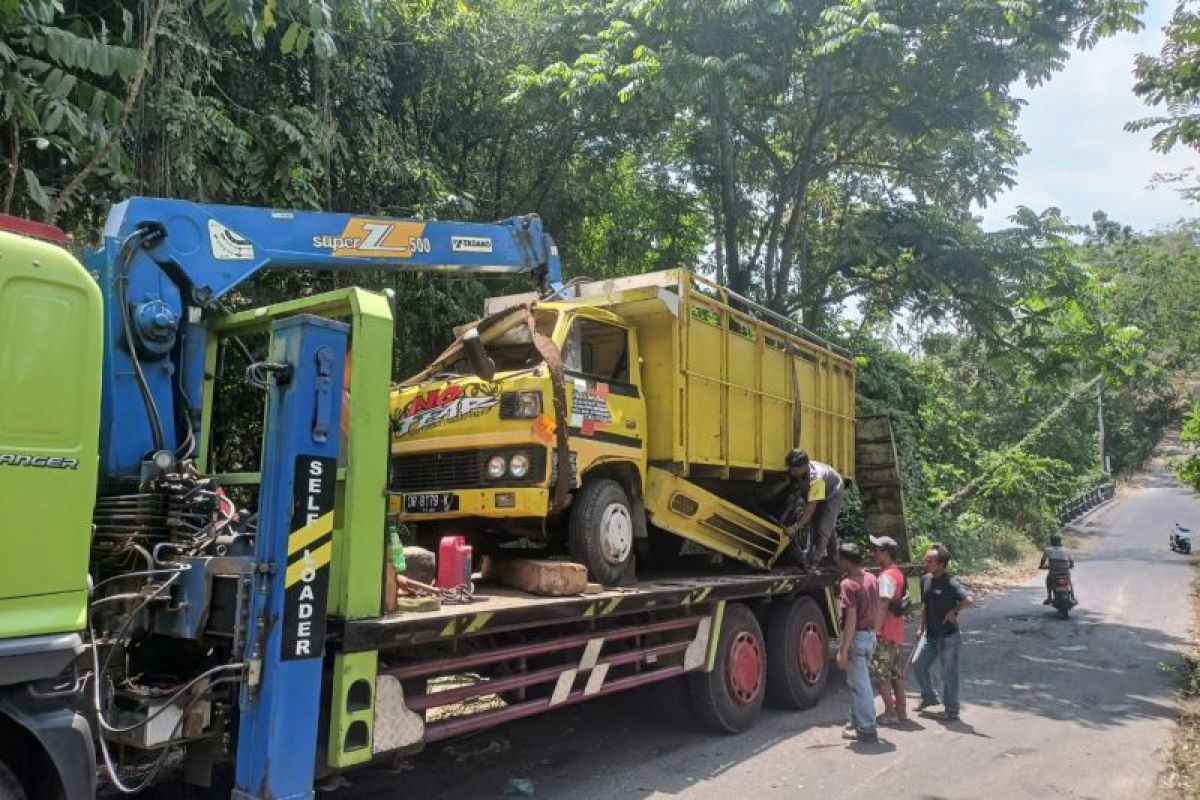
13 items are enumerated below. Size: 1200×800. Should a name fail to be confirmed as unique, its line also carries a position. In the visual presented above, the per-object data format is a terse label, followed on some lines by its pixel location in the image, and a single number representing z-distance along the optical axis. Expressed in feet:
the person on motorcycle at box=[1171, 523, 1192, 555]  80.58
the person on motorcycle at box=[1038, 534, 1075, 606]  46.70
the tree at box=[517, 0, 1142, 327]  37.14
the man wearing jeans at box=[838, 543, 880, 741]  22.68
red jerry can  16.90
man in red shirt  24.70
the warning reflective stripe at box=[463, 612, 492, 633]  15.03
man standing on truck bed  28.12
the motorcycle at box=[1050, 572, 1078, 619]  46.01
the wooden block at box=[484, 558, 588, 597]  18.03
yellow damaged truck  19.71
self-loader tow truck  10.05
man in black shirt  25.79
